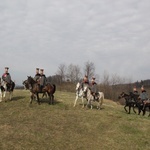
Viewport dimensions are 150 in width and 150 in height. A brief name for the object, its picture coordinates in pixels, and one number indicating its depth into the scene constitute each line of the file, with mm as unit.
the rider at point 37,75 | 26438
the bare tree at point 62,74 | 90675
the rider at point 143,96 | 27167
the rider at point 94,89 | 26011
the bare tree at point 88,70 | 90612
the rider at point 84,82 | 25931
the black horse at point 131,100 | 26750
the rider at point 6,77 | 26094
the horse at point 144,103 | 26906
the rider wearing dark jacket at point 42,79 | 25825
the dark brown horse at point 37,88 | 25406
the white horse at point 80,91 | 25719
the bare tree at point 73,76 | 90519
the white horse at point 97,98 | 25938
